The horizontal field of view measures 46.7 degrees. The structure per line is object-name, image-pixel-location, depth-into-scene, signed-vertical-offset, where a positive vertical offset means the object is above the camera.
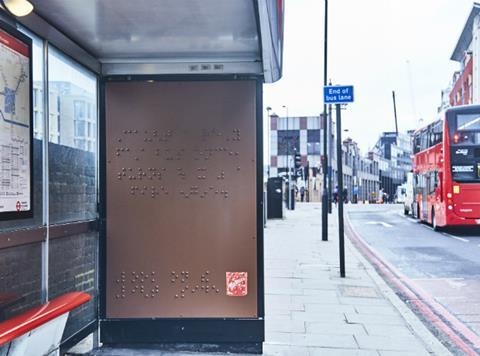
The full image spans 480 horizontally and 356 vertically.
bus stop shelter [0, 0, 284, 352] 4.82 -0.03
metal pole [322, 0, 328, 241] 14.72 -0.19
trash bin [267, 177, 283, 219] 24.89 -0.45
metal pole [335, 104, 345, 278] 9.02 -0.09
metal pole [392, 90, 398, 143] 76.19 +11.17
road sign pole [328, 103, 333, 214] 30.98 -1.12
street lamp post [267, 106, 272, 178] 72.94 +7.47
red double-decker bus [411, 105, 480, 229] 16.45 +0.60
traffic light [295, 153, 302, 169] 32.06 +1.56
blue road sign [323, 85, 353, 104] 9.32 +1.57
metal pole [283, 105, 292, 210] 36.46 -0.76
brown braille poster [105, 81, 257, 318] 4.87 -0.02
